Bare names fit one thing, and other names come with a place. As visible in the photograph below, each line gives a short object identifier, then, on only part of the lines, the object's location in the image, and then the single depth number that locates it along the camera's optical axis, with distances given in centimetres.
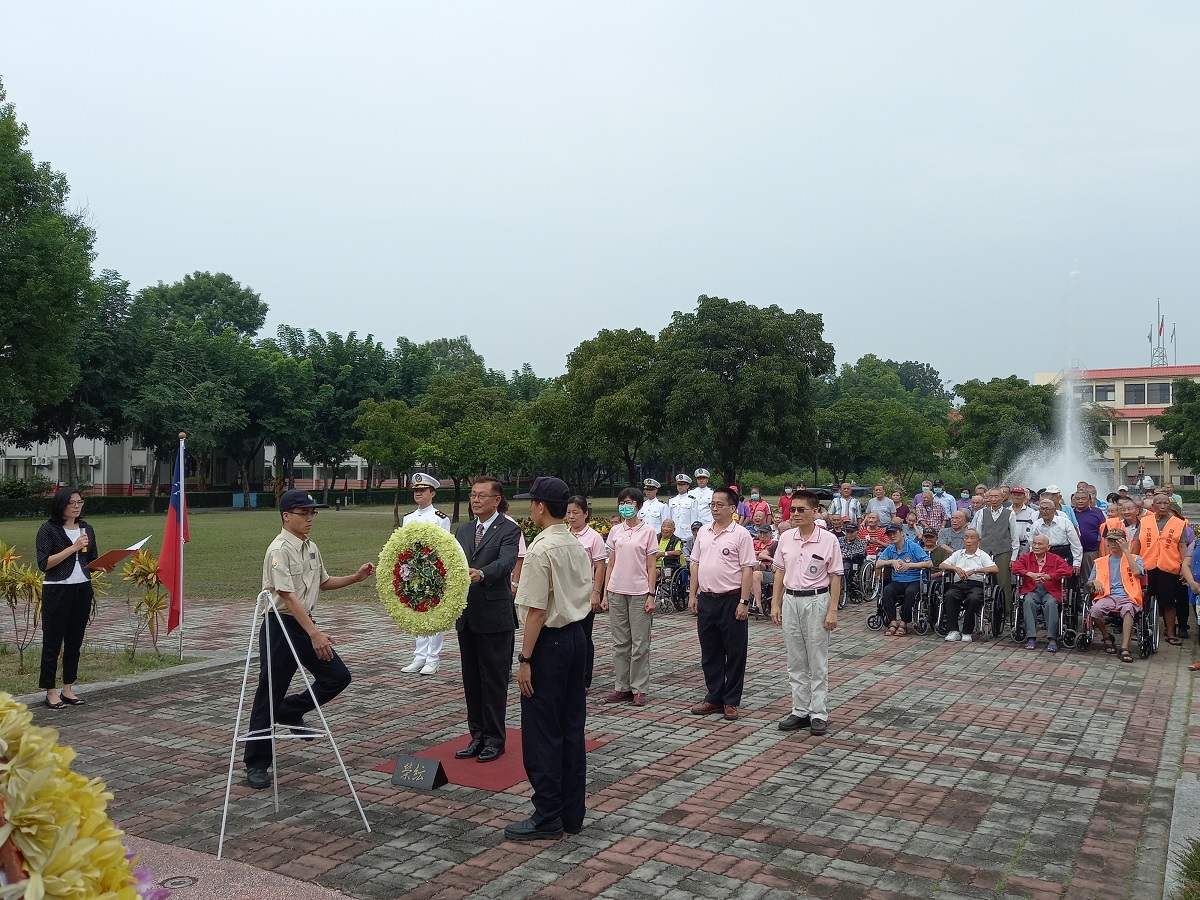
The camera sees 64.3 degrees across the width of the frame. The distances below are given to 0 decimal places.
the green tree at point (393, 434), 4518
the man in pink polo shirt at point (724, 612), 861
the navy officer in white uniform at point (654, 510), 1653
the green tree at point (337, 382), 6259
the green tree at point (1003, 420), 5122
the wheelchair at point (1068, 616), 1234
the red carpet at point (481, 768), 666
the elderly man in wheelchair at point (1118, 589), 1148
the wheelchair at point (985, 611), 1311
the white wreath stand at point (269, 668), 594
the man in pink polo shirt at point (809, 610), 802
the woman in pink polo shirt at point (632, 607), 914
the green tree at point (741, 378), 3481
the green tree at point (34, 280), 2488
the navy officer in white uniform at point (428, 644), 1018
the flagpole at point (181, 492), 1082
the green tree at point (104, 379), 4728
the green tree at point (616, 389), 3953
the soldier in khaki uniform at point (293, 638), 646
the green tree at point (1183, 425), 5162
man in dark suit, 719
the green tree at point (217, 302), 8162
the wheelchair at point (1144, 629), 1177
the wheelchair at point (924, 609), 1352
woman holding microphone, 856
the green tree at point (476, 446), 4275
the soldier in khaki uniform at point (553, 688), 561
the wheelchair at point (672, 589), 1611
